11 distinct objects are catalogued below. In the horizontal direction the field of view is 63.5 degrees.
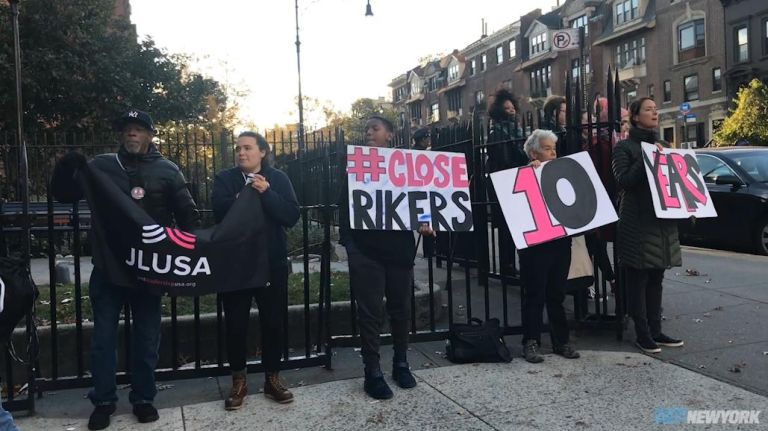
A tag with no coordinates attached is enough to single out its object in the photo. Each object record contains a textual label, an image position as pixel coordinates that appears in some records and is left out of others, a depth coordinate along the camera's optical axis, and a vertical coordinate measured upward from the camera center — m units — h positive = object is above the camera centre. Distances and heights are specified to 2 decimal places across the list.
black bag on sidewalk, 4.80 -1.06
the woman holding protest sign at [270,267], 4.04 -0.35
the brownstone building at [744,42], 32.81 +8.51
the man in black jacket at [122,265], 3.81 -0.27
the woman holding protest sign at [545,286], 4.81 -0.63
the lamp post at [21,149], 3.80 +0.46
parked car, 9.34 +0.02
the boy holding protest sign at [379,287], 4.25 -0.53
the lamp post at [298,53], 21.16 +5.59
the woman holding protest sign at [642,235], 4.89 -0.27
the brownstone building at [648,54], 35.56 +10.04
